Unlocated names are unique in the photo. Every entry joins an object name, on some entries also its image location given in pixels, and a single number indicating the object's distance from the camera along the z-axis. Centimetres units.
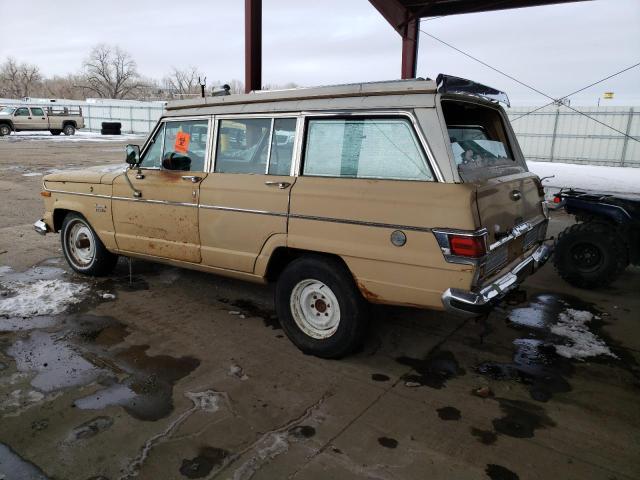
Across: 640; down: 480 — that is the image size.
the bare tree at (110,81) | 8788
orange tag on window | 458
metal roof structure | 840
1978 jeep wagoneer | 314
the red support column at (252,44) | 817
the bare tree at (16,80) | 9275
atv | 516
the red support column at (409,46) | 1084
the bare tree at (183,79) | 8294
